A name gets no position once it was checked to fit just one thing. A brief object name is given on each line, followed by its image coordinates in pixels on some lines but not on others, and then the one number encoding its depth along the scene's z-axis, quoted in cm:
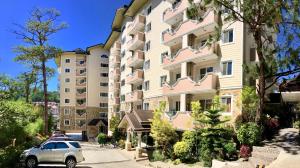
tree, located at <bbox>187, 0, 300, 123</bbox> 1352
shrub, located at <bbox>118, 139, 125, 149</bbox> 3018
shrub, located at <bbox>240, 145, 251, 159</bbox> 1485
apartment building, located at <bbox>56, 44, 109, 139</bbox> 5363
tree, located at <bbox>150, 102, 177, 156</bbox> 1970
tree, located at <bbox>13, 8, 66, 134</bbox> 2871
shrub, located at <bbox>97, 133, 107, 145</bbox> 3625
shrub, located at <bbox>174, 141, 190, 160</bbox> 1778
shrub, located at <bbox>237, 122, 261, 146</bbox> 1518
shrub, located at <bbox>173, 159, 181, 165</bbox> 1786
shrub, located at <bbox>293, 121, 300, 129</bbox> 1763
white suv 1565
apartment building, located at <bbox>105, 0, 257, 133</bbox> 1816
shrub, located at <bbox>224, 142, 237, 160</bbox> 1569
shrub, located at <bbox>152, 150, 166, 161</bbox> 1964
